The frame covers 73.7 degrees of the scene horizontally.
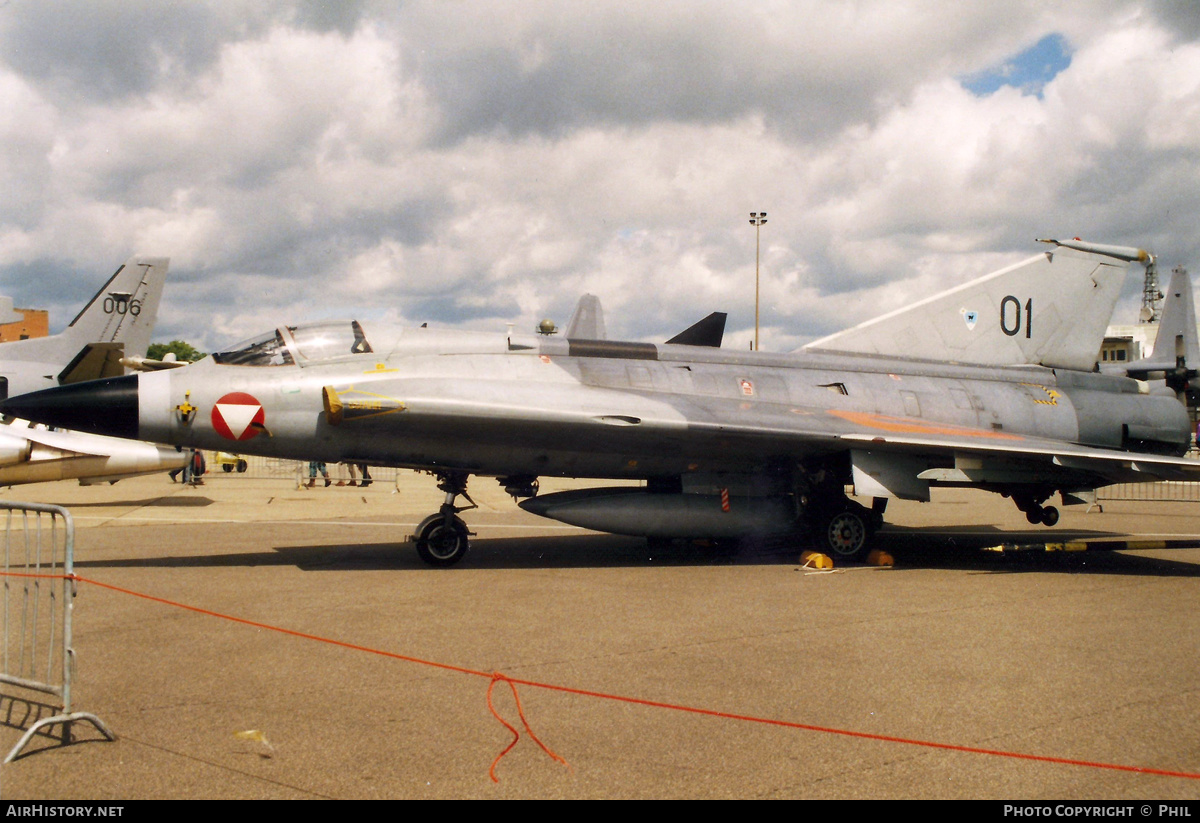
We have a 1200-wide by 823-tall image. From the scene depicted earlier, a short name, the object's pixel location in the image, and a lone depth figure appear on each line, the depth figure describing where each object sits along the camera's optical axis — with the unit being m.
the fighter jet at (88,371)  15.88
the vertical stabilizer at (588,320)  16.33
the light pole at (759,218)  37.97
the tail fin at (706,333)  12.41
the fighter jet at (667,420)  8.71
